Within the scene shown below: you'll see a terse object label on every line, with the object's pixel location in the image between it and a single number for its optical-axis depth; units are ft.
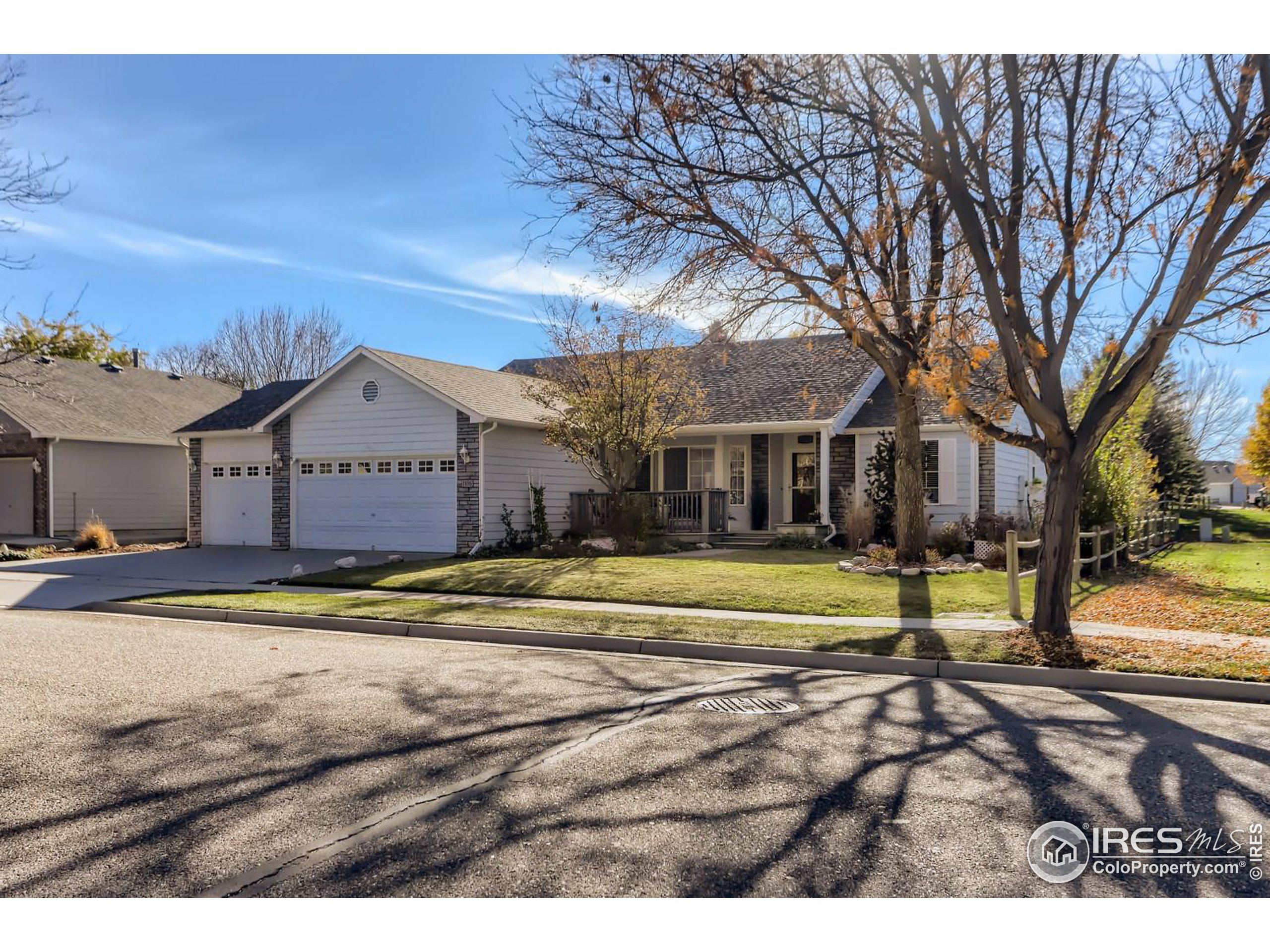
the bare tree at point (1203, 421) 160.76
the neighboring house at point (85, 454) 88.12
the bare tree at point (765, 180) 35.53
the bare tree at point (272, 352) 164.76
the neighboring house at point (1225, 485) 296.92
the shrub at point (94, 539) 81.51
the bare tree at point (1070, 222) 30.32
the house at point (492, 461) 71.56
